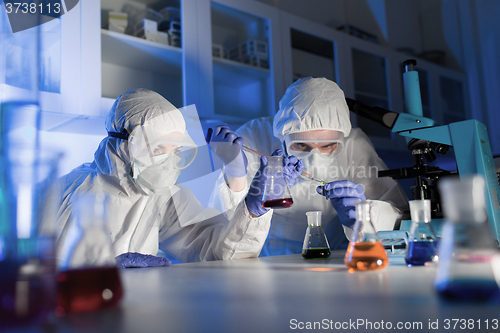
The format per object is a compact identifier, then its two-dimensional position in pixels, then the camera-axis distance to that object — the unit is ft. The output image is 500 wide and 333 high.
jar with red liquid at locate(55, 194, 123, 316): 1.39
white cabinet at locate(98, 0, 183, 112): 6.50
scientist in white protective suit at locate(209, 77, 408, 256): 4.94
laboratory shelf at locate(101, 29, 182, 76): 6.34
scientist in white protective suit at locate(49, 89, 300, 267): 4.27
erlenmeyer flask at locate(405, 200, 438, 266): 2.35
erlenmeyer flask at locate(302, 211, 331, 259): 3.56
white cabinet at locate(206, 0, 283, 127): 7.78
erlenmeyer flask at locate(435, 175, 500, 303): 1.31
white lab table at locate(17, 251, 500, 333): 1.24
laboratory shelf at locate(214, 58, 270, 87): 7.63
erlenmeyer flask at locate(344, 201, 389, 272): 2.42
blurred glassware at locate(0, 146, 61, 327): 1.14
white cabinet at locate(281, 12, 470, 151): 8.91
